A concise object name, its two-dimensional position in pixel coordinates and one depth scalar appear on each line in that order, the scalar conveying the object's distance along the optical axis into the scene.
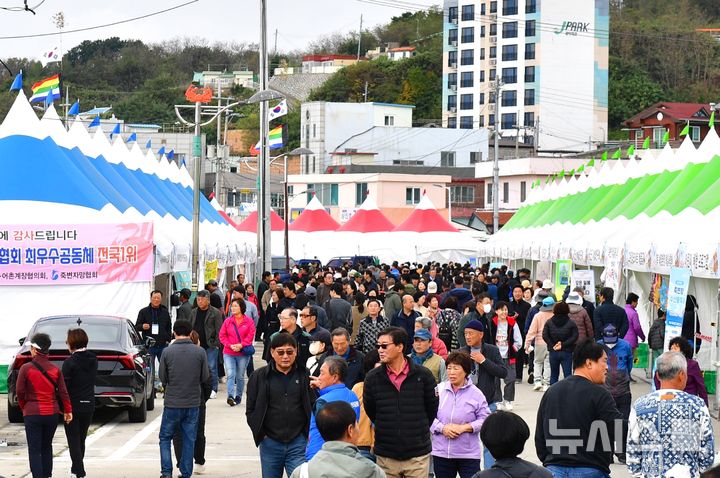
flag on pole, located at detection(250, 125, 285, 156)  50.09
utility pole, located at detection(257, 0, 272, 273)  40.28
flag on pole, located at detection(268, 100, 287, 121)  49.69
